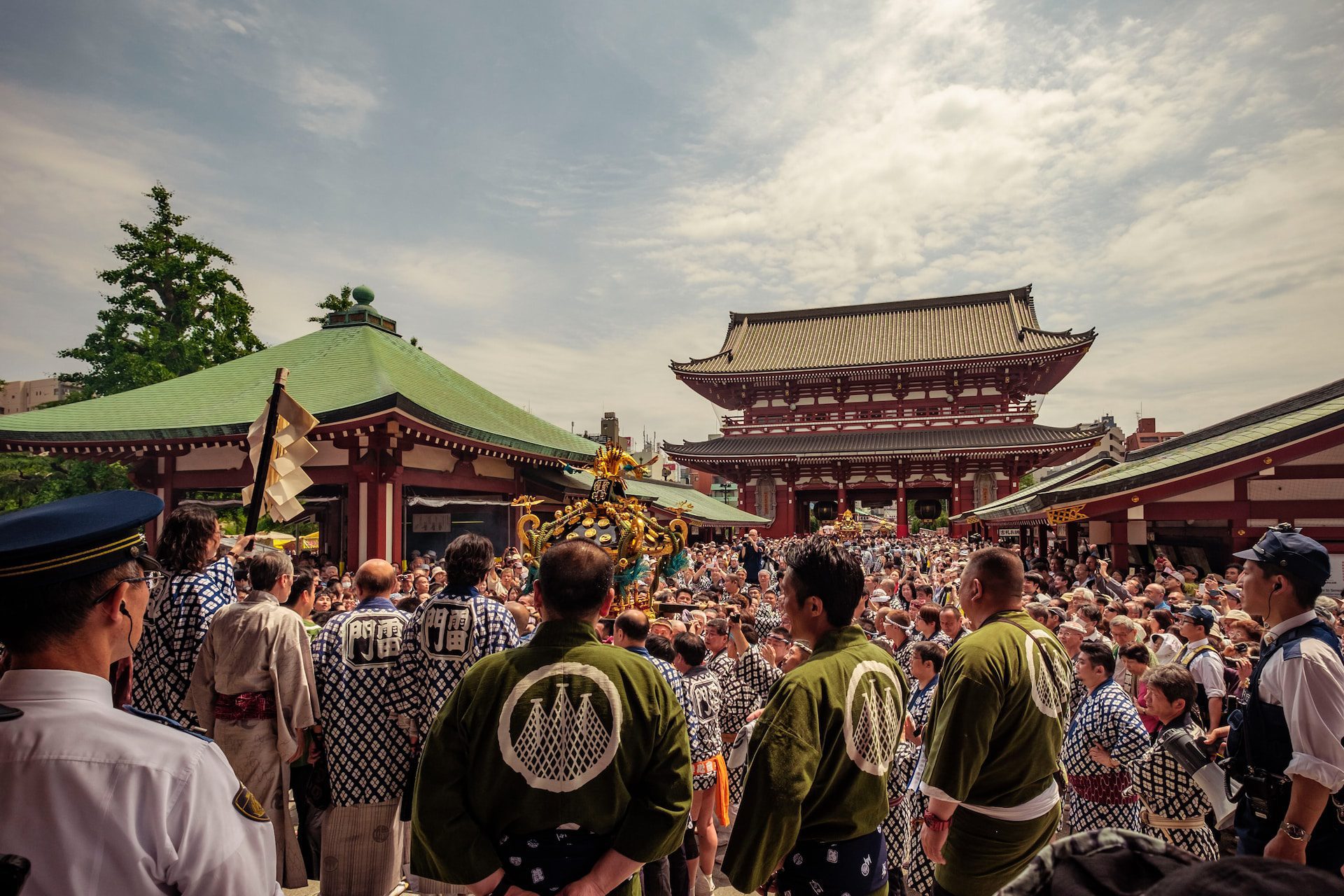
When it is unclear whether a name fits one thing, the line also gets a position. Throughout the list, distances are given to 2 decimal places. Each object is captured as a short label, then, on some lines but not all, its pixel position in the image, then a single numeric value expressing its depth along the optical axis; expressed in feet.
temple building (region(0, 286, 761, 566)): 38.32
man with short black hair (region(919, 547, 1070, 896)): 8.52
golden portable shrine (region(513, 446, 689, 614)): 22.02
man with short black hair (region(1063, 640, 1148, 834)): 11.79
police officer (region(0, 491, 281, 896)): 3.85
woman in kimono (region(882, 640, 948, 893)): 12.92
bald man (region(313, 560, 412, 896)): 12.44
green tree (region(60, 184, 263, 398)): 76.38
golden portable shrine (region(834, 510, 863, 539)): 78.69
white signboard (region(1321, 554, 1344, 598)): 32.12
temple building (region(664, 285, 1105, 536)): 94.22
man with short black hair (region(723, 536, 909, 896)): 7.12
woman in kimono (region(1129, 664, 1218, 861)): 11.19
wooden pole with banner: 14.64
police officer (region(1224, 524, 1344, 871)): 8.59
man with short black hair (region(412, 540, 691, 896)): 6.94
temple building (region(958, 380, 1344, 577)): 34.63
